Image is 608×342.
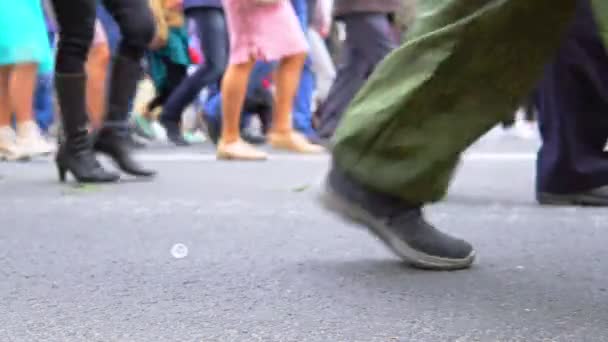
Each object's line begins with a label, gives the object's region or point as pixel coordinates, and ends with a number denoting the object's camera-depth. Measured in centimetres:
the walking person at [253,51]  466
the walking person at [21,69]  457
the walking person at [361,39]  523
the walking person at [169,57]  688
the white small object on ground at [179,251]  195
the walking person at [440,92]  154
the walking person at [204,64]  602
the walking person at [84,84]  339
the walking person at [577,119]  271
